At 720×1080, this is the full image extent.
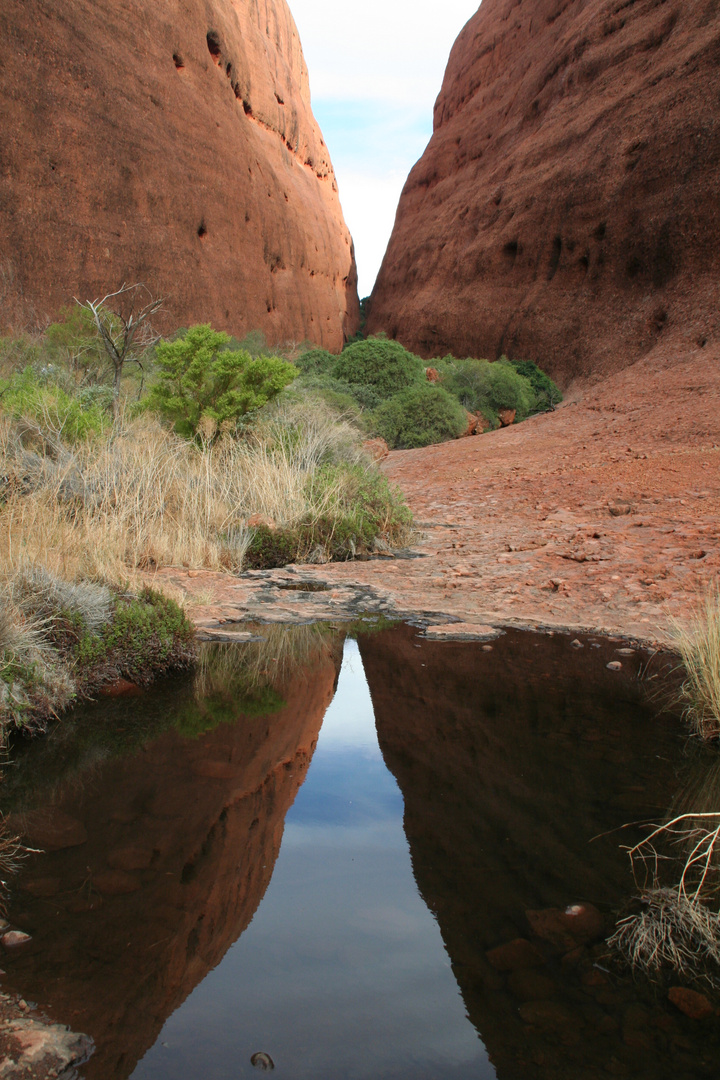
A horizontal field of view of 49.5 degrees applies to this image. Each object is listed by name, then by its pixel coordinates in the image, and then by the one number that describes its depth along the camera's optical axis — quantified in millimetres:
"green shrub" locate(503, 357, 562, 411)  21062
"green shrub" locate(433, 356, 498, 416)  20203
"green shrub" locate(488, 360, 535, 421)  20172
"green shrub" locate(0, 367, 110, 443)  7820
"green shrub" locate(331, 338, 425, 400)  20016
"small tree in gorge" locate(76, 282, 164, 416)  9484
